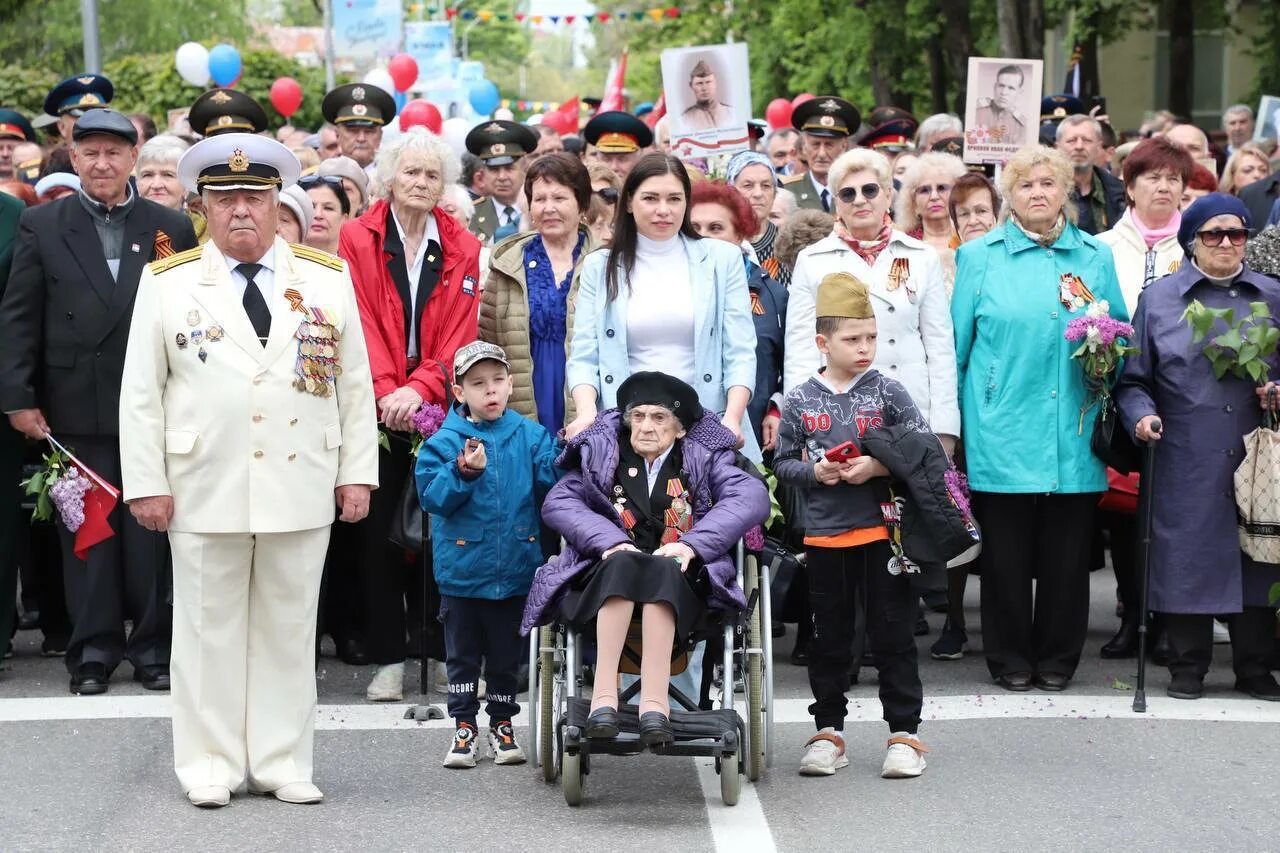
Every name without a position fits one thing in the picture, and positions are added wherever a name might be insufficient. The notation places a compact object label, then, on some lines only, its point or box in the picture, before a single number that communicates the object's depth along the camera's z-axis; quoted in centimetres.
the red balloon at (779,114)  2258
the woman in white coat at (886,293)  906
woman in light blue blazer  839
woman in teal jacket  914
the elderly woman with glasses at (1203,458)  903
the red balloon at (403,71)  2788
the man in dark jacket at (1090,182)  1218
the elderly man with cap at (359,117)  1295
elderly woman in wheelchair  704
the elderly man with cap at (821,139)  1297
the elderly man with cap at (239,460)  706
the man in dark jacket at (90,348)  910
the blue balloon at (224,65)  2367
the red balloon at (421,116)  1961
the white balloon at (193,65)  2538
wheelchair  691
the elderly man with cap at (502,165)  1300
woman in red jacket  909
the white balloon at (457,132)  1722
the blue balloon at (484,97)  2988
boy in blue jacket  781
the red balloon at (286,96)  2408
